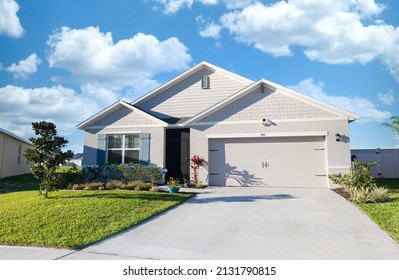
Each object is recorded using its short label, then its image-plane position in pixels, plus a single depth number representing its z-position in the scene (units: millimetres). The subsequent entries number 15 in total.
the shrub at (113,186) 11531
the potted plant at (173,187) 10750
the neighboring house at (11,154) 18719
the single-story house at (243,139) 12352
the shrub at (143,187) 11297
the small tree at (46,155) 9977
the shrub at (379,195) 8945
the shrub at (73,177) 13434
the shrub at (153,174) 12586
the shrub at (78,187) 11567
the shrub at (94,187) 11486
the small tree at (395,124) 11891
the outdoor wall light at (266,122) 12859
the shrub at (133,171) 13020
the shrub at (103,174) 13781
